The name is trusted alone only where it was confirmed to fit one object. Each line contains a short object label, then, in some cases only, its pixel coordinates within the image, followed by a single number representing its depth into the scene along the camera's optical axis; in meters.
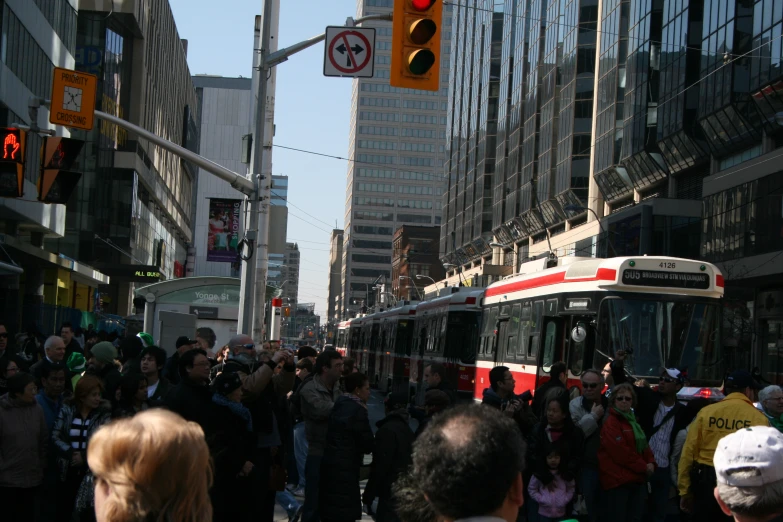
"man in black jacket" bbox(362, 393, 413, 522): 8.84
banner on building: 23.05
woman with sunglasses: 10.45
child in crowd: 9.48
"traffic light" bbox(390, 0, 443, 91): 11.03
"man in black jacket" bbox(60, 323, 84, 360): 16.36
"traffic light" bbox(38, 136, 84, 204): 17.22
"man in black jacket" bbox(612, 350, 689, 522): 11.55
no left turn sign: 14.63
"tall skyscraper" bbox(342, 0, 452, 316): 198.12
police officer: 9.09
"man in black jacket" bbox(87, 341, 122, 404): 10.44
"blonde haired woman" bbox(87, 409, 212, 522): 2.87
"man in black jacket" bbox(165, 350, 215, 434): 8.33
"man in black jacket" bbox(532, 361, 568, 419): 13.02
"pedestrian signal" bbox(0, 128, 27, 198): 16.34
